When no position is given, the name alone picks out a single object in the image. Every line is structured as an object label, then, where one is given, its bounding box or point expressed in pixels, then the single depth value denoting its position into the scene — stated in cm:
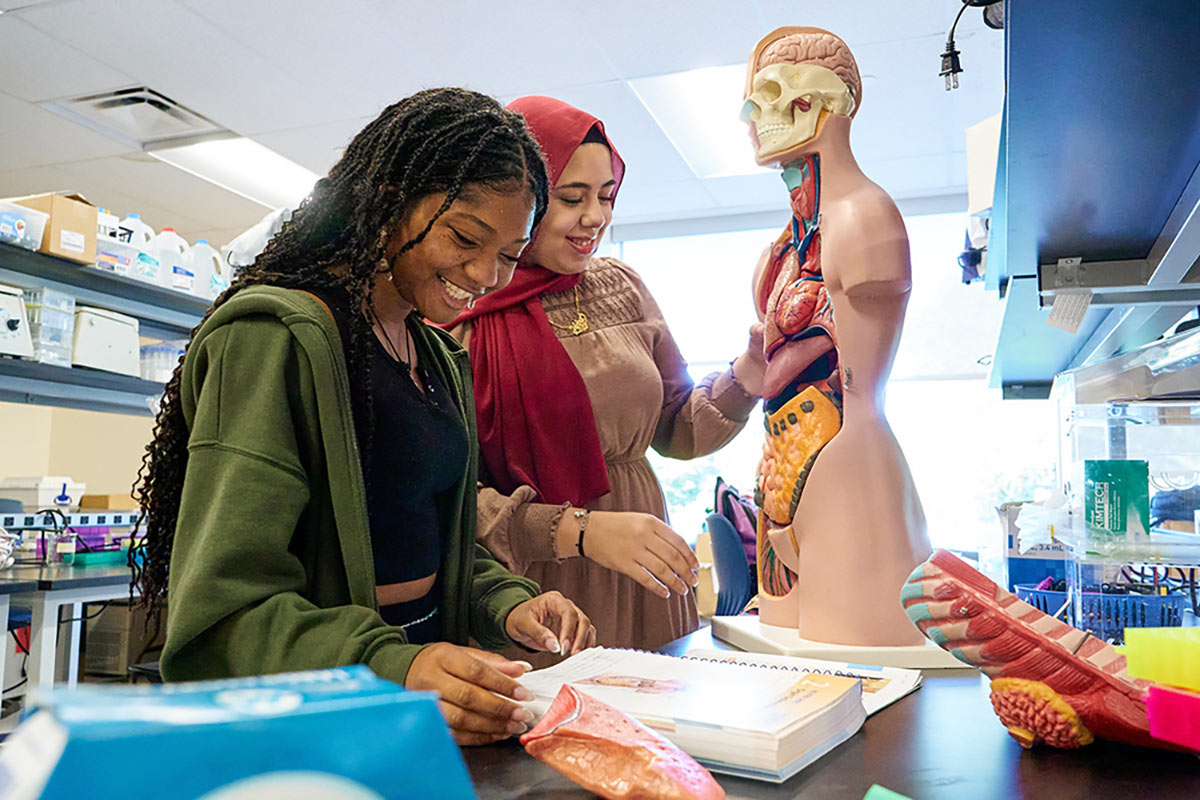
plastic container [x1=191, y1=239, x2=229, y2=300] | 400
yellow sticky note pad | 67
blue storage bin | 118
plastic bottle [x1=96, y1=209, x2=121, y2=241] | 344
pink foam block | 67
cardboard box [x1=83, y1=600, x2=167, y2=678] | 411
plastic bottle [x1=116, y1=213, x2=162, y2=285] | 361
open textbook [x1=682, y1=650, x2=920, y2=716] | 95
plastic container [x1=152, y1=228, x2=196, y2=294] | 381
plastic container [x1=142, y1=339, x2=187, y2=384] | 381
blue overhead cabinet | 76
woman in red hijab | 139
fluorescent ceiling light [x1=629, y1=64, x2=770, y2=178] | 405
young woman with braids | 76
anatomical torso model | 128
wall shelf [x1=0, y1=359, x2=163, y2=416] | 333
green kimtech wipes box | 120
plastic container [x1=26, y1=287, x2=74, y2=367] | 325
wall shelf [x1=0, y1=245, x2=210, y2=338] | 325
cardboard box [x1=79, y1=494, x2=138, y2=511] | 424
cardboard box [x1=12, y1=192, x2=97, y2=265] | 321
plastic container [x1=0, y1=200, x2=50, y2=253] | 308
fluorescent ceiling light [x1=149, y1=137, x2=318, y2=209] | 470
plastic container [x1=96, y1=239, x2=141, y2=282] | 347
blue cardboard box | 28
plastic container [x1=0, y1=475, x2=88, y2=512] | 403
